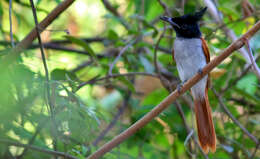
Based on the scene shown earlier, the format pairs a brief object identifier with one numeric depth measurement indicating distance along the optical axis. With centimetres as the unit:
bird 577
